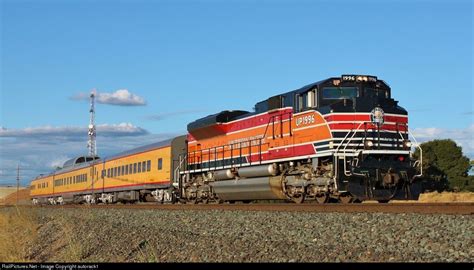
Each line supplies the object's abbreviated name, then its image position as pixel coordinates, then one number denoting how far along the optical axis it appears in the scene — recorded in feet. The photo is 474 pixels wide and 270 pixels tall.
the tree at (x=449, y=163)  146.08
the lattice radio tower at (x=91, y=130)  230.07
